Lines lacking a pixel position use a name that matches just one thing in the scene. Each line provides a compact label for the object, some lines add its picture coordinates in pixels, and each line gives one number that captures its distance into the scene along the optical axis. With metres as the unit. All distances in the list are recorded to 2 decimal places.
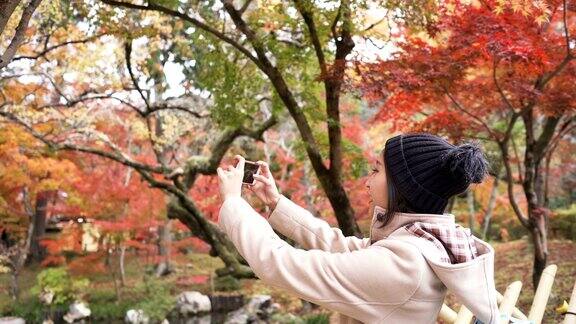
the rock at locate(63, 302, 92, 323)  12.77
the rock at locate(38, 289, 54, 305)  13.30
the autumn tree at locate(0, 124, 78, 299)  10.48
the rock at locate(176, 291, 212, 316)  13.35
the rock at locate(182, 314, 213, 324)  12.73
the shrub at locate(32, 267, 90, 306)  13.28
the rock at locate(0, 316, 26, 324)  12.13
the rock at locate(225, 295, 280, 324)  12.39
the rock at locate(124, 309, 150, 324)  12.38
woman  1.35
